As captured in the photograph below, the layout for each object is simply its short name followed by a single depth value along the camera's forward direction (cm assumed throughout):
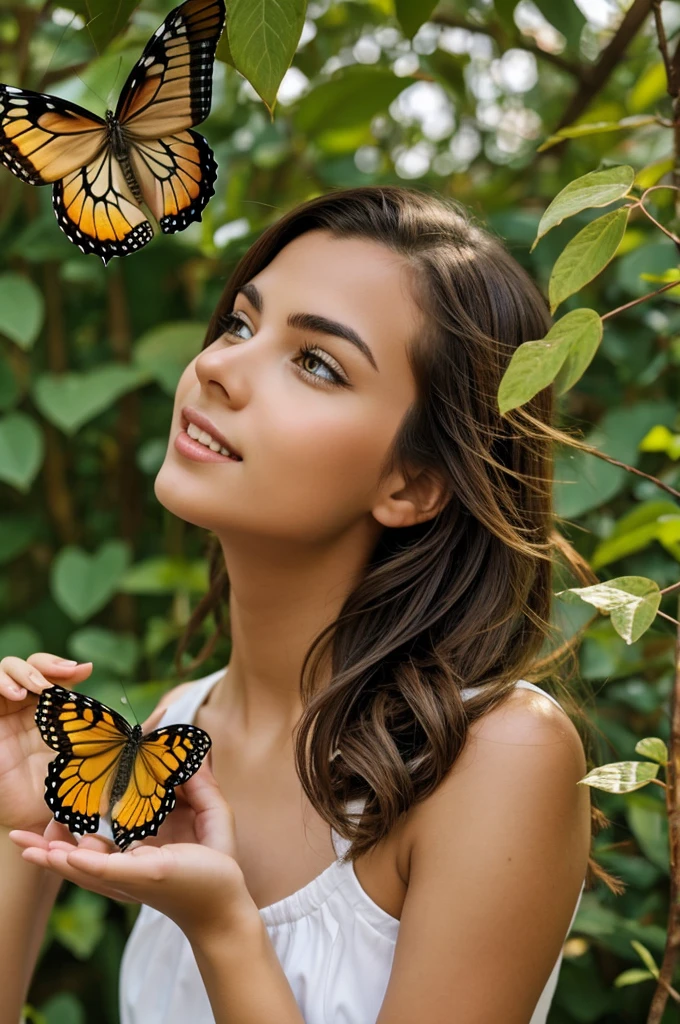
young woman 110
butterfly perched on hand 107
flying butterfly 100
